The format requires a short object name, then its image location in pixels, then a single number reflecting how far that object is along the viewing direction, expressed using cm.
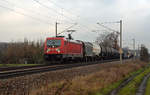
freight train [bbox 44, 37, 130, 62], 2780
